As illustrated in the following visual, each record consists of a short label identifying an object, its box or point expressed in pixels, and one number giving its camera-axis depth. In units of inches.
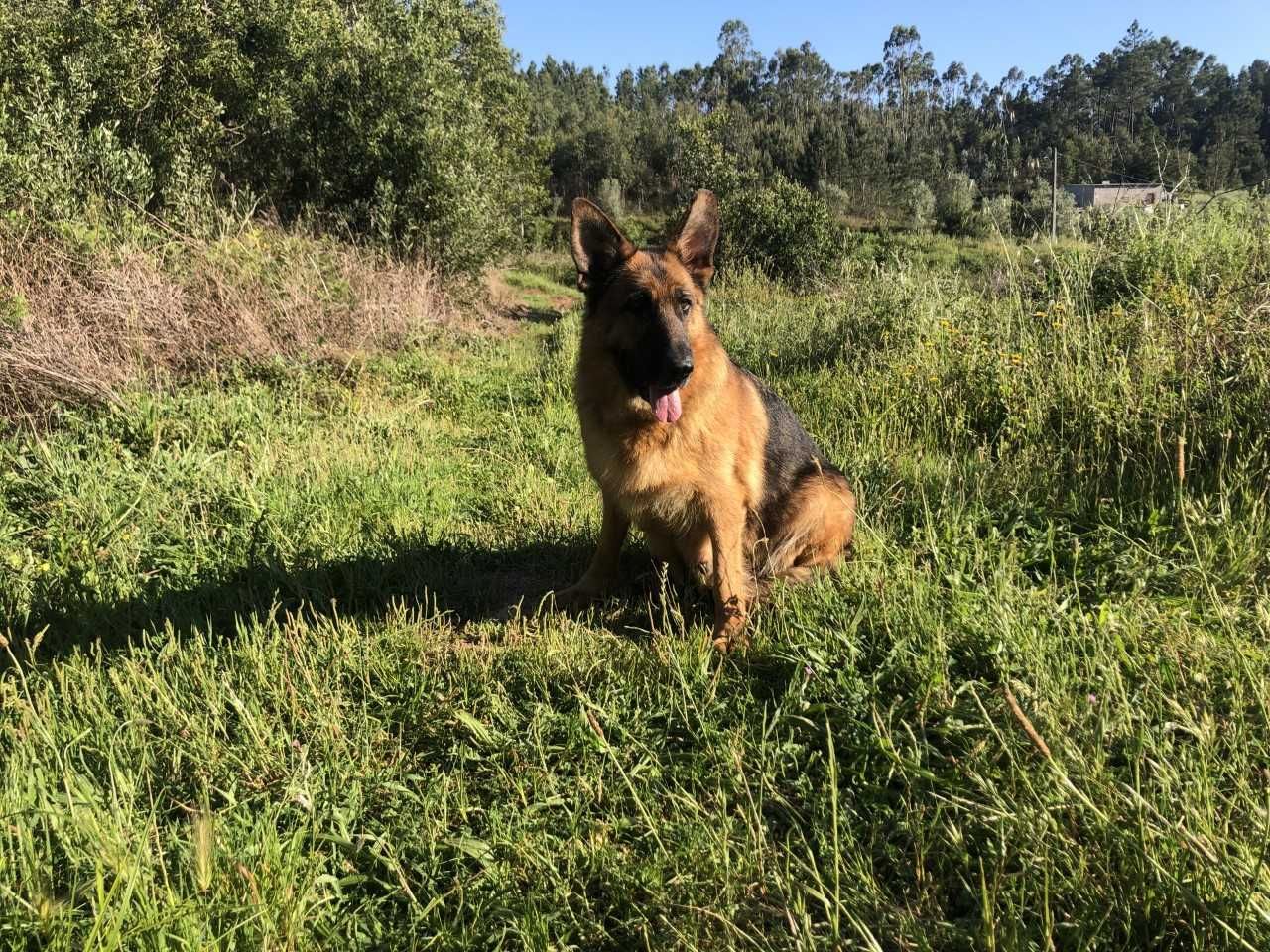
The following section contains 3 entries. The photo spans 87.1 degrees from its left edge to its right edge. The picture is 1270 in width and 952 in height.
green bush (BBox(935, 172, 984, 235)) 1489.9
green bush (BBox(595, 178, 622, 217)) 1627.7
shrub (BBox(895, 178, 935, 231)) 1729.8
